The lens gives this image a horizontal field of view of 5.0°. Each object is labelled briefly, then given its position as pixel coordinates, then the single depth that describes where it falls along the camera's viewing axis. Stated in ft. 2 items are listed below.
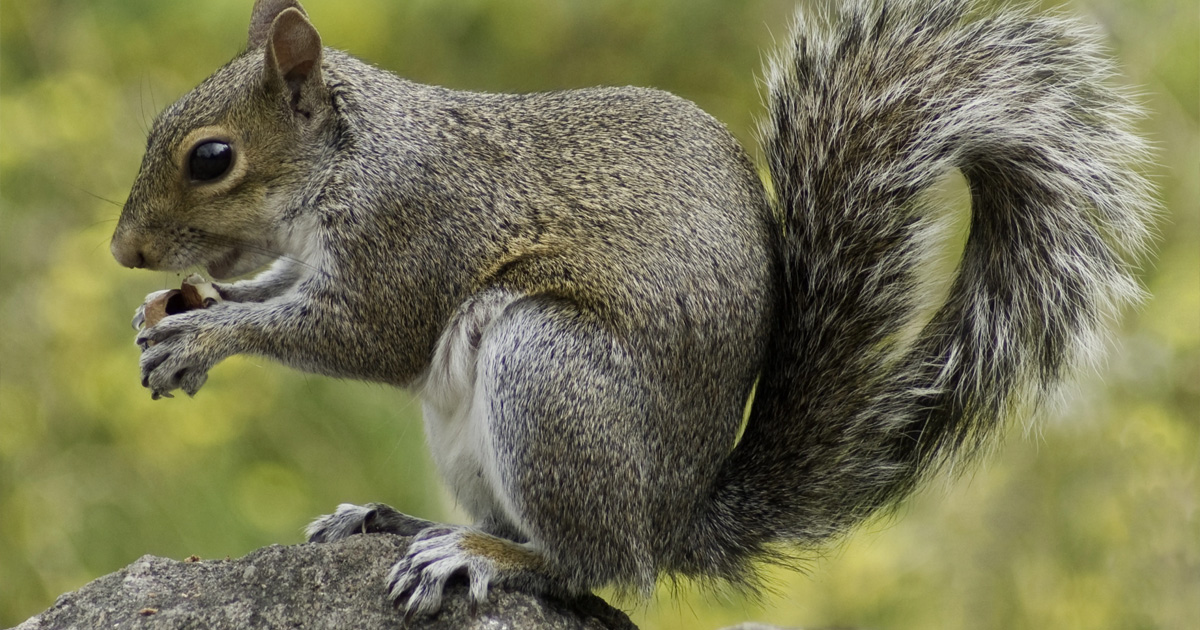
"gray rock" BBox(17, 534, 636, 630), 10.63
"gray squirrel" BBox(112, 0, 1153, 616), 10.72
